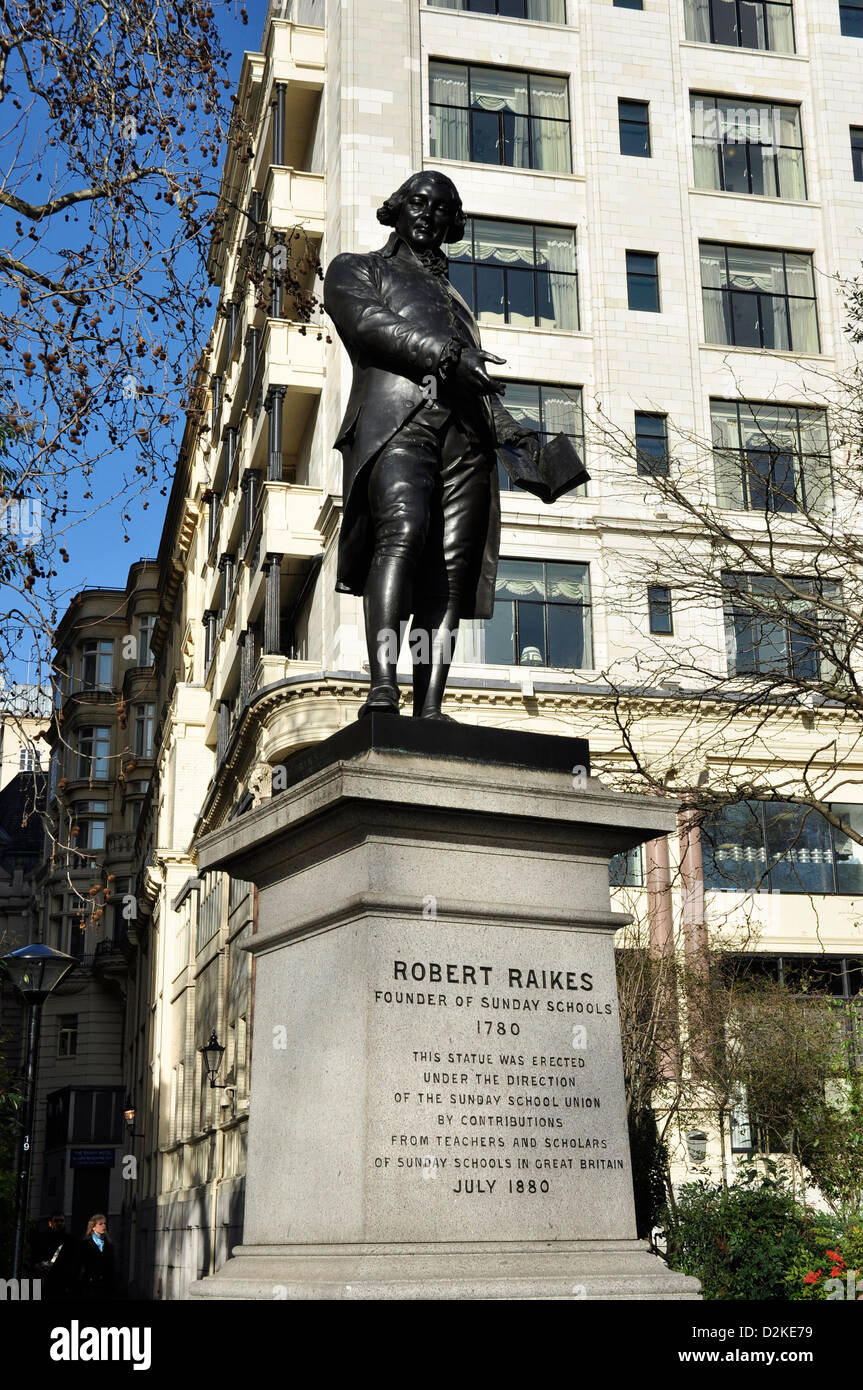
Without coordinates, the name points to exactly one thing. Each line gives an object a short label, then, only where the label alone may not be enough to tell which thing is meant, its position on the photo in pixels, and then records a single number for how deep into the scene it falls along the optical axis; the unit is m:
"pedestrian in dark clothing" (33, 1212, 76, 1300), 20.81
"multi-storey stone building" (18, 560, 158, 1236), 80.81
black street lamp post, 17.75
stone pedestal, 6.79
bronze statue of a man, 8.08
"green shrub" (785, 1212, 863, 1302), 13.52
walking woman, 22.19
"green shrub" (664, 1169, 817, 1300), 16.05
